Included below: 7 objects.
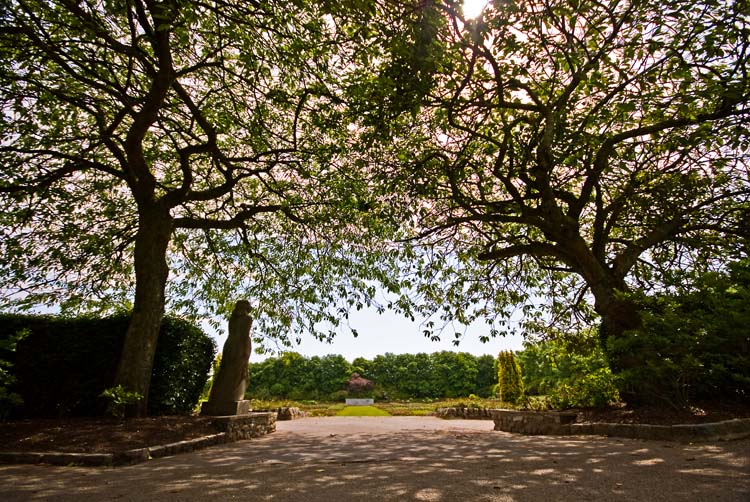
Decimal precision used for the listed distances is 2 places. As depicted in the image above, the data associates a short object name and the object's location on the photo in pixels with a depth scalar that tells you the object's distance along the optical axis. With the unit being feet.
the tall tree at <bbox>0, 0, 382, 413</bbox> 24.04
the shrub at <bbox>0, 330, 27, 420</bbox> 19.99
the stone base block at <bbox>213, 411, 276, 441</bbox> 27.17
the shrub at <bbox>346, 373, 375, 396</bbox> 104.83
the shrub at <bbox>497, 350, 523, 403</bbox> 58.29
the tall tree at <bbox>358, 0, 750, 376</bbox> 20.34
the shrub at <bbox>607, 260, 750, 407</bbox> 20.33
